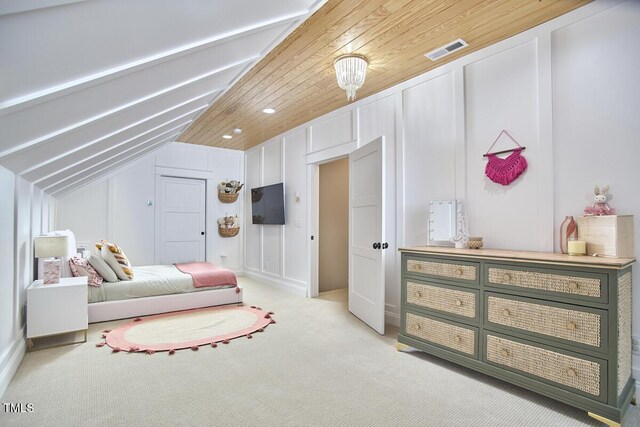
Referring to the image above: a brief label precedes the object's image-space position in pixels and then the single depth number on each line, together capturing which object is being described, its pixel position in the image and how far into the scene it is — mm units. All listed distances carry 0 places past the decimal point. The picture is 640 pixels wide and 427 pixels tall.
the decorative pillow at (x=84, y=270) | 3467
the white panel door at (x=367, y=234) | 3293
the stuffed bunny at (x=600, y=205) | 2182
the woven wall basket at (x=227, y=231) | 6496
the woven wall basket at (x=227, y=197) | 6484
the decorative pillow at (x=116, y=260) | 3812
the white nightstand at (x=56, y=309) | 2783
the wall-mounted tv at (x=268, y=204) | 5516
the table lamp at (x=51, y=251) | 2988
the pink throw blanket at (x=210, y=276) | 4215
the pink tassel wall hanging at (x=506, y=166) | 2637
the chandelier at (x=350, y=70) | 2891
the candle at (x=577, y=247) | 2174
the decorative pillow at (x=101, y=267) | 3697
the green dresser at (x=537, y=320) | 1851
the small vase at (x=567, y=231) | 2295
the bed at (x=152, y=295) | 3668
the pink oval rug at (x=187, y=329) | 3000
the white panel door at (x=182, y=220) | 6074
